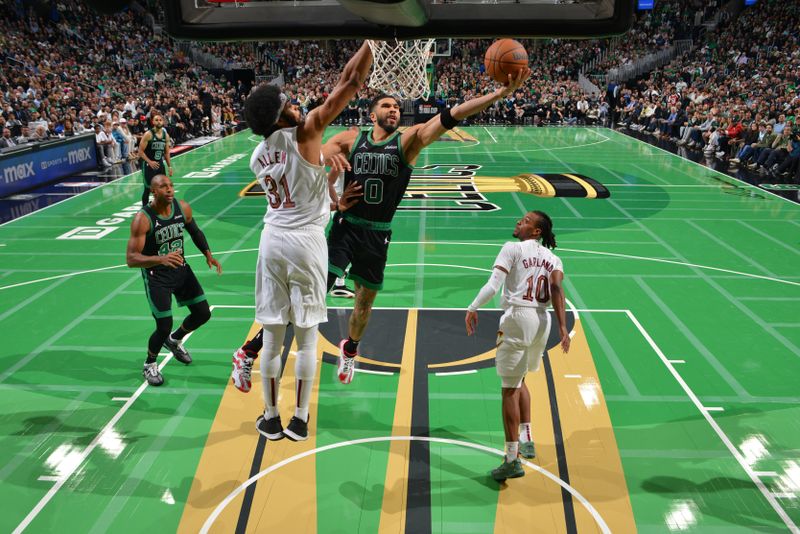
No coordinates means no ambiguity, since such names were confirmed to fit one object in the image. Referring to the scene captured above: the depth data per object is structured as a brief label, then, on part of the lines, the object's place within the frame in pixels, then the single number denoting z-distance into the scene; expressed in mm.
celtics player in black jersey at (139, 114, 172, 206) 9898
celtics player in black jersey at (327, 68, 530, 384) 5238
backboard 2844
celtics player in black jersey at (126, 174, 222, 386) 5348
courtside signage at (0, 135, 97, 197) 13258
